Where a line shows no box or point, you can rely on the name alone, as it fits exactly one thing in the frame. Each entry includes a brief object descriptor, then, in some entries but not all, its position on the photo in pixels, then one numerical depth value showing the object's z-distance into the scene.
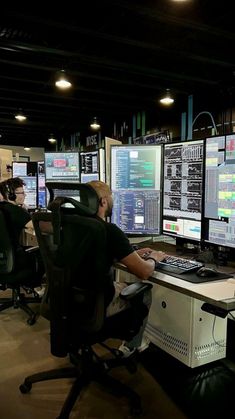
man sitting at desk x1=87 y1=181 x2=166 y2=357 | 1.94
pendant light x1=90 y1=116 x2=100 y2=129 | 7.68
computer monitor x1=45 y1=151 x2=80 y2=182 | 4.29
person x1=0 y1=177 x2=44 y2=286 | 3.22
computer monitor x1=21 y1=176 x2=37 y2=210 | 5.95
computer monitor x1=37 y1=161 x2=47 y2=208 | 5.80
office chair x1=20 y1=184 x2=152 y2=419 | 1.80
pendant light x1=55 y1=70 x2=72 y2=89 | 4.40
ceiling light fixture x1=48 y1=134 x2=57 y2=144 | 10.24
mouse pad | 2.00
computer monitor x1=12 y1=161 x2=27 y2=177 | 6.48
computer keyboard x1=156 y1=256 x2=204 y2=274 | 2.18
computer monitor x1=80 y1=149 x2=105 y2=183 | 3.79
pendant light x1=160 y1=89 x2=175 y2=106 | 5.33
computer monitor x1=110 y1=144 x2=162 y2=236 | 3.04
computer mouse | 2.07
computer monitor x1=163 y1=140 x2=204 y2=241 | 2.60
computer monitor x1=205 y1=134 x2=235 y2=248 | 2.30
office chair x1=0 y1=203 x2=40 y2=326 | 3.20
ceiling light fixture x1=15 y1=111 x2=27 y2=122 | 7.28
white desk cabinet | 2.24
